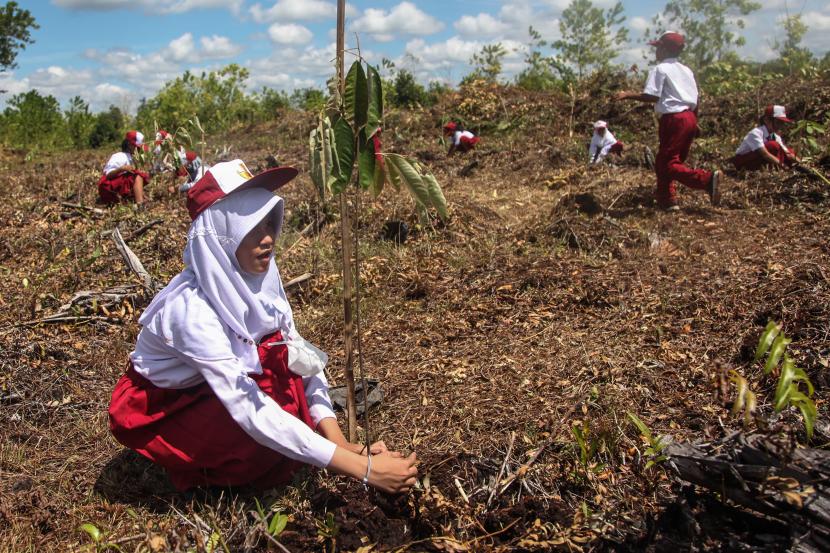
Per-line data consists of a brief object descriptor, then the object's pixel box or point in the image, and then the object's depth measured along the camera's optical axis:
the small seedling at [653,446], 1.95
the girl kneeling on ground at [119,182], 6.77
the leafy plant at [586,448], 2.06
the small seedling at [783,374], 1.43
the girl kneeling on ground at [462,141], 9.04
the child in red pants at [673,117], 5.30
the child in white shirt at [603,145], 7.86
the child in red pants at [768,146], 6.02
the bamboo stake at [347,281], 1.75
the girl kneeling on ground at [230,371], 1.89
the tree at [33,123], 12.85
